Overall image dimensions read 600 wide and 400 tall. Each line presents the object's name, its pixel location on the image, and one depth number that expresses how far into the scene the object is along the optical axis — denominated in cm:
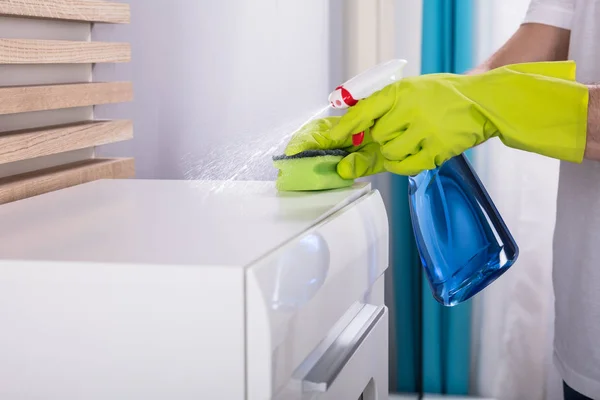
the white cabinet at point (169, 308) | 59
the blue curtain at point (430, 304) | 221
